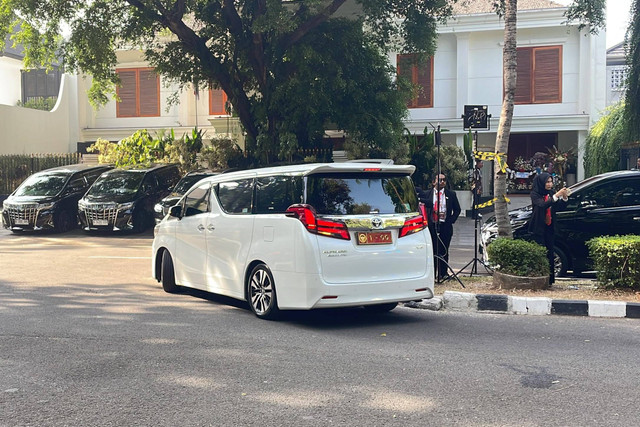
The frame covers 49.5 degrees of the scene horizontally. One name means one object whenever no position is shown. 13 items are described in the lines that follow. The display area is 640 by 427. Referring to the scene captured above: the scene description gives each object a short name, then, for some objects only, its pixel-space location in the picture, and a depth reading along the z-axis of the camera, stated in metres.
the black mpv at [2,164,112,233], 18.66
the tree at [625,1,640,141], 14.66
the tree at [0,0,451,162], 18.11
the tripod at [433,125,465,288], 10.57
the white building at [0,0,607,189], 26.73
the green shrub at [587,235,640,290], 9.32
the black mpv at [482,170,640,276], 11.20
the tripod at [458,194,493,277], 11.02
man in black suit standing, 10.74
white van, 7.56
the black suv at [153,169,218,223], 17.59
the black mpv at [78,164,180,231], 18.34
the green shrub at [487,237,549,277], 9.73
